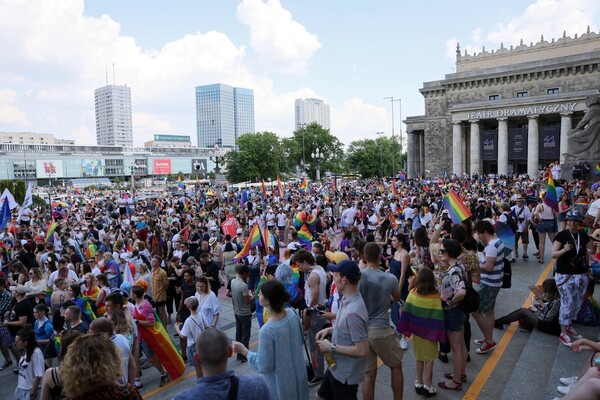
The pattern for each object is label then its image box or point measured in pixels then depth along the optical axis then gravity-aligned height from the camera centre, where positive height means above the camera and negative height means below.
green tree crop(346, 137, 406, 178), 95.69 +3.36
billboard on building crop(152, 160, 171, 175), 139.12 +4.13
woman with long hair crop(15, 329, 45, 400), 5.77 -2.55
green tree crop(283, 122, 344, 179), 95.39 +6.41
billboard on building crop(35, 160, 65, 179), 115.62 +3.60
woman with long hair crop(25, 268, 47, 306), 8.23 -2.06
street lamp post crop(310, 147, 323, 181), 93.15 +4.65
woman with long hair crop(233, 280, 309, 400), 3.54 -1.47
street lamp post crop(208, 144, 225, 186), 31.30 +1.63
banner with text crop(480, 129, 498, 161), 49.44 +3.30
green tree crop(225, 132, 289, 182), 78.12 +3.61
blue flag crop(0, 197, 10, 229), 14.28 -1.06
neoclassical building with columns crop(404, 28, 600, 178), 45.91 +7.06
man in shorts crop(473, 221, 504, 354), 6.14 -1.59
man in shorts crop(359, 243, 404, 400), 4.53 -1.62
